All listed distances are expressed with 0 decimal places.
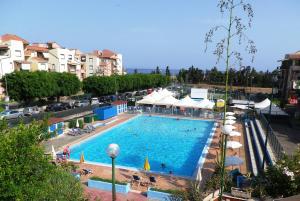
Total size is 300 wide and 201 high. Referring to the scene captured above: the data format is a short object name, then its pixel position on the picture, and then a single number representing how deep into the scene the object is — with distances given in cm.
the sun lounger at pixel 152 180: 1635
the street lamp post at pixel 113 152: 785
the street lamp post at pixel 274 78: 1806
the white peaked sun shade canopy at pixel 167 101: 3953
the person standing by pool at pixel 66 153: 2091
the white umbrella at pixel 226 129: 923
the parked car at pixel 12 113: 3538
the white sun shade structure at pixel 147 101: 4083
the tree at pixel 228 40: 802
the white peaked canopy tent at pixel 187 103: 3784
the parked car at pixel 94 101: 5079
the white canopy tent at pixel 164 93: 4538
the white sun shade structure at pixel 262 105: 3492
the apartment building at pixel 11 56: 5153
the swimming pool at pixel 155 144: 2227
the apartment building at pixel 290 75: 4588
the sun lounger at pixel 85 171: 1803
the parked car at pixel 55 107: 4248
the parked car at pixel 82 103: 4730
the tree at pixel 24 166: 690
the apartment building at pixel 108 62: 8950
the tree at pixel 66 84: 4859
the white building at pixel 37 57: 5962
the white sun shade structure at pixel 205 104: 3718
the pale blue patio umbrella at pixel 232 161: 1656
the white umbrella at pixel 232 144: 1928
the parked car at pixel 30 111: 3806
